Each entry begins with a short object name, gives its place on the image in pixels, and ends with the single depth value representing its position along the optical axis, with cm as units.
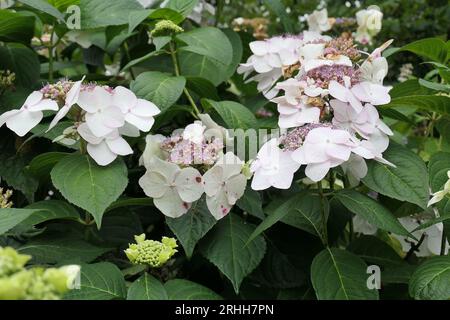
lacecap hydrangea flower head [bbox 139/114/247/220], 108
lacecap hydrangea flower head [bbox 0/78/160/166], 107
